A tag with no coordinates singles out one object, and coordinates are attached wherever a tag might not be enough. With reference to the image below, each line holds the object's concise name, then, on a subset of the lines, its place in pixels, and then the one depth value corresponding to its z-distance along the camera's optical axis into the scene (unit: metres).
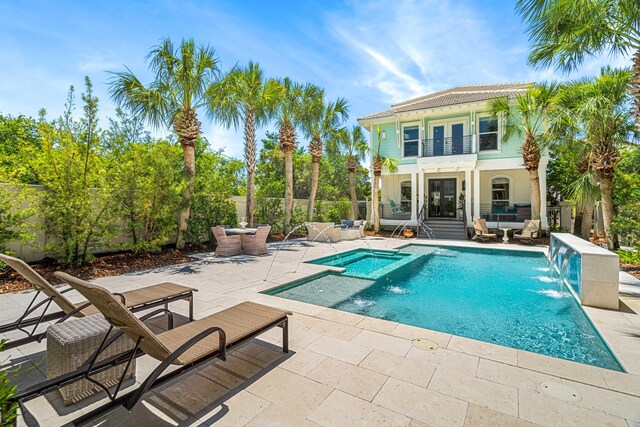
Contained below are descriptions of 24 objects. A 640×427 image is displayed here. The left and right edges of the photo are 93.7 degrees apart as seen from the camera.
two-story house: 15.47
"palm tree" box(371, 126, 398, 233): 16.48
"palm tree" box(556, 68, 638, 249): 8.38
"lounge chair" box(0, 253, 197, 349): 2.96
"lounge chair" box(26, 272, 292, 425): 1.96
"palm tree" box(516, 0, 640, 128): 5.82
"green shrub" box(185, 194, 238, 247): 10.41
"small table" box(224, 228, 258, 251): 9.96
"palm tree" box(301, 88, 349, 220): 15.59
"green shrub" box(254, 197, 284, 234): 14.12
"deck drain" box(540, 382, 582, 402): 2.49
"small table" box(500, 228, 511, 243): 13.34
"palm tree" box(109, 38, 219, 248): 9.28
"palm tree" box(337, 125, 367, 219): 18.03
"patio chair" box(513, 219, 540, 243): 13.05
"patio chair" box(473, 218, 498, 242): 13.88
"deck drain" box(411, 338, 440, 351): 3.42
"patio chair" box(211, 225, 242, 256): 9.69
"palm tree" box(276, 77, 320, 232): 14.06
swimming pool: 4.08
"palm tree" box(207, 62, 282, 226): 10.73
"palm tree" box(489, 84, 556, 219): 12.14
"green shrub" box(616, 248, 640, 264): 8.09
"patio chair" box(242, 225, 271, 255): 9.99
